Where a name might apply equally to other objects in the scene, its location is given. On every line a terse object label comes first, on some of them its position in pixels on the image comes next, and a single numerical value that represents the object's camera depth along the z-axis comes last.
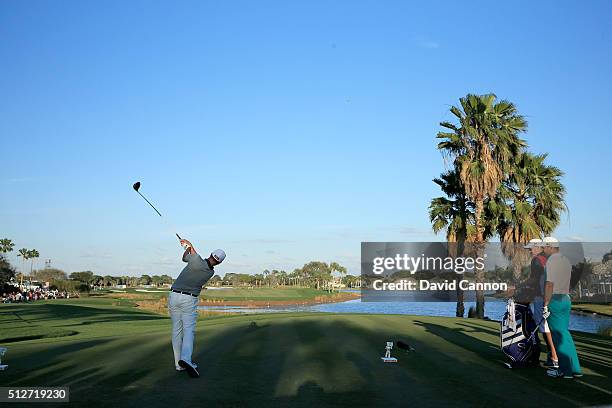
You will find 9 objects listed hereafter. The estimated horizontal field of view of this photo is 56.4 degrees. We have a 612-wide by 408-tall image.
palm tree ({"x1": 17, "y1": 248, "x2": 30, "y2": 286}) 161.75
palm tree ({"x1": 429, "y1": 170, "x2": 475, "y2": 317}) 35.16
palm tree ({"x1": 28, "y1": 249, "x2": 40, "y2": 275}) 161.75
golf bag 10.70
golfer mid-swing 9.81
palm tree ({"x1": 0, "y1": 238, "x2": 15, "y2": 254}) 125.56
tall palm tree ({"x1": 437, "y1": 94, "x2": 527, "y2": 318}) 33.94
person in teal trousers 9.84
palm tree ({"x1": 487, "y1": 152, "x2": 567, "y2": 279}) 34.00
